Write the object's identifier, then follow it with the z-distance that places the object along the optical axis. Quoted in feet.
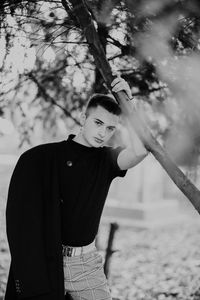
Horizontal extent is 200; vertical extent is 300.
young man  8.04
